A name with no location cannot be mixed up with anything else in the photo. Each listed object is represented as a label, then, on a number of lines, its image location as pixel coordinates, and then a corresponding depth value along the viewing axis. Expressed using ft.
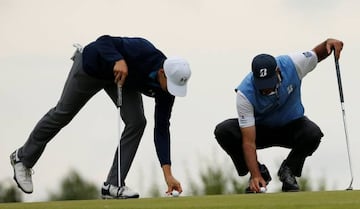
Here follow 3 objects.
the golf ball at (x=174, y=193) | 58.13
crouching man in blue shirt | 65.00
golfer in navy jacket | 60.18
